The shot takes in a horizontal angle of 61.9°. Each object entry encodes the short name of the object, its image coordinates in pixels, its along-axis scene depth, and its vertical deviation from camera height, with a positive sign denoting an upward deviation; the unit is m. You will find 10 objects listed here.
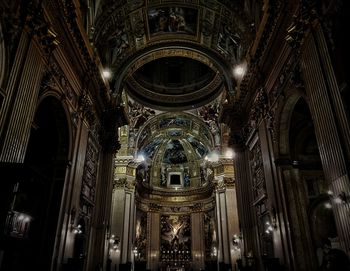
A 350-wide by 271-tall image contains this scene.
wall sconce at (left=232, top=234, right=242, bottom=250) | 17.36 +1.25
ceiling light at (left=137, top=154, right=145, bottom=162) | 23.62 +8.06
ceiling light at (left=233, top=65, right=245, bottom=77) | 13.61 +8.59
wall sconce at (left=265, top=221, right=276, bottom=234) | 10.02 +1.19
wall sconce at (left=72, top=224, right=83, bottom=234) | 9.98 +1.16
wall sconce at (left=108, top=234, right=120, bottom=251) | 16.35 +1.20
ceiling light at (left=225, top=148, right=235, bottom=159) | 22.89 +7.95
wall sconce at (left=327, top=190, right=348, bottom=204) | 5.62 +1.19
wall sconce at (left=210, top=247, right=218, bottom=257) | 23.82 +0.96
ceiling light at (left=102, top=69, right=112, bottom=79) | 13.43 +8.61
